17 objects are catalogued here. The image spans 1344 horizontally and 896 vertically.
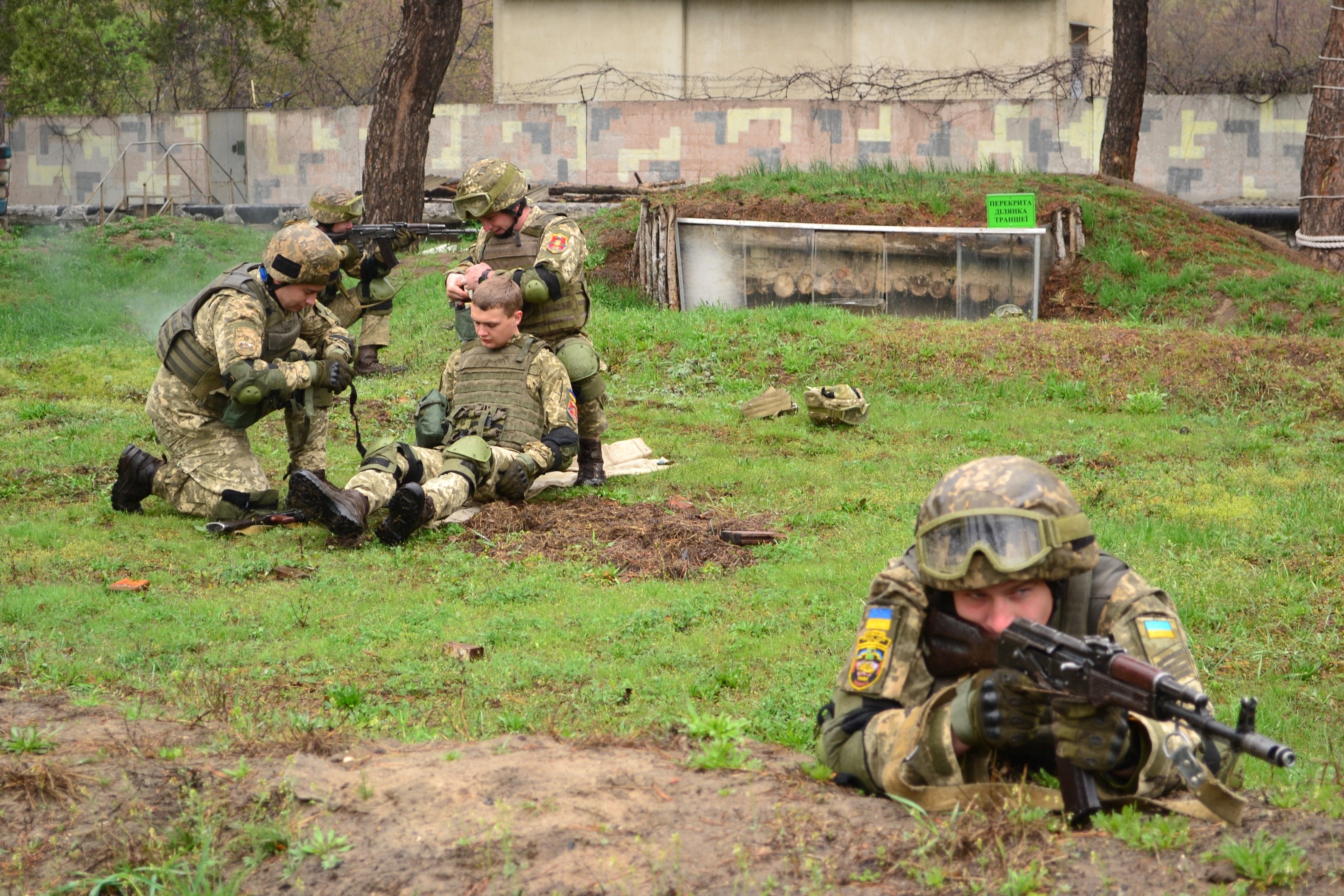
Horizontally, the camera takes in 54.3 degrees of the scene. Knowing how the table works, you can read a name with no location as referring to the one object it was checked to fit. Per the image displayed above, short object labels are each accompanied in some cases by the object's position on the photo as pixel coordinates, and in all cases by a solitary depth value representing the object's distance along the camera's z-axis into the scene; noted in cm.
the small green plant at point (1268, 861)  291
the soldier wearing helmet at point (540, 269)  863
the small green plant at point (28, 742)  396
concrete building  2616
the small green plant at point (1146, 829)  308
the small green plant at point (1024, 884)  290
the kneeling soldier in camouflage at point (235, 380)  781
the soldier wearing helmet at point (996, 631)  317
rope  1580
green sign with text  1500
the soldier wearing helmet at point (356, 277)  1159
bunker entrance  1523
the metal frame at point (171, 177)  2555
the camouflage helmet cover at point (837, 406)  1082
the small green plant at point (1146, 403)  1138
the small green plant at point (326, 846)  324
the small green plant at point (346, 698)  496
